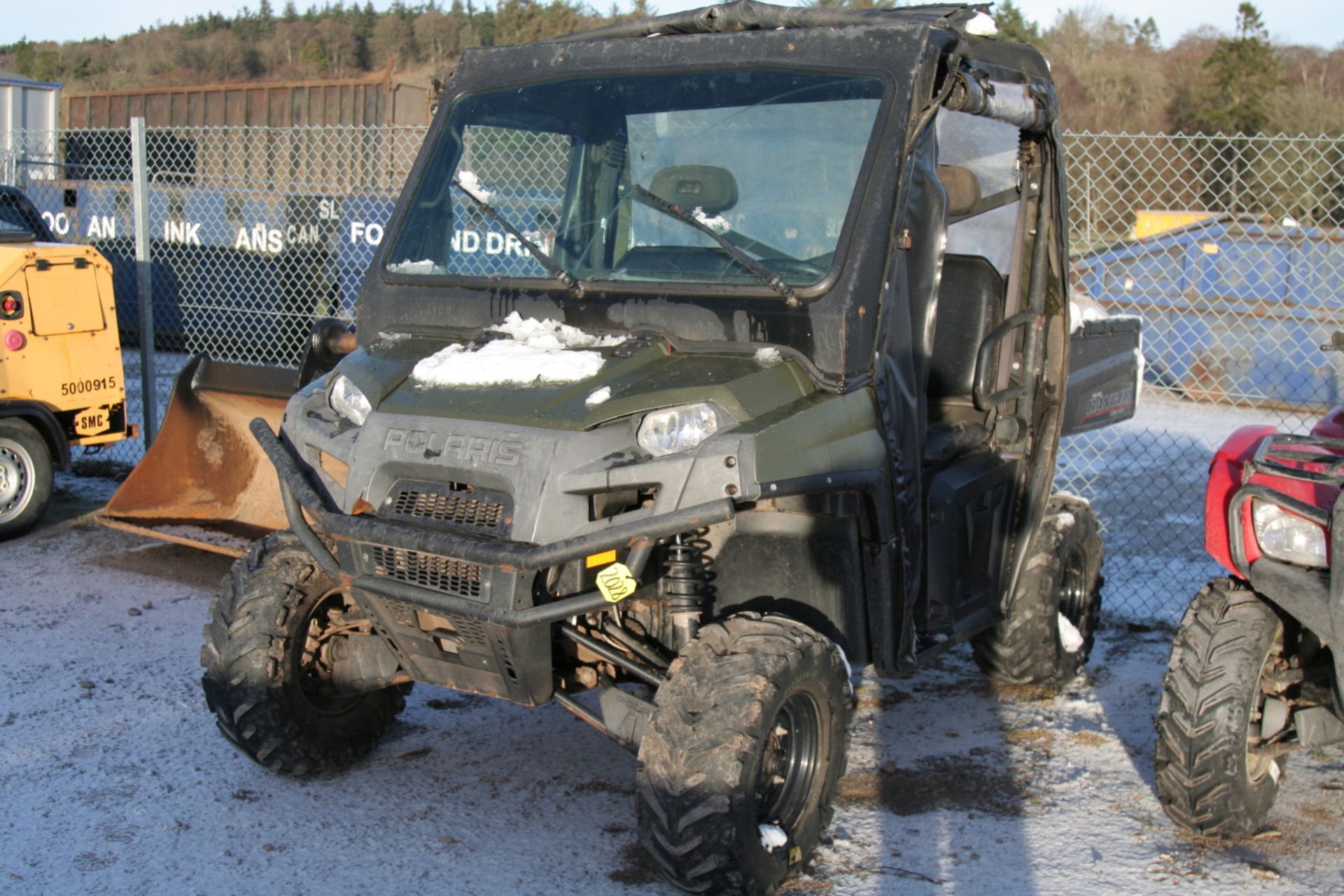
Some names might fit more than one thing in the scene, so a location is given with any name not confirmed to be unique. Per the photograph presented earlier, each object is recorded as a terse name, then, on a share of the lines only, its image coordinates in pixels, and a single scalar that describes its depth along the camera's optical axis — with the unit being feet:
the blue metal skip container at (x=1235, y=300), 39.50
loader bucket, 20.99
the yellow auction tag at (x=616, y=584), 10.23
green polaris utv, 10.43
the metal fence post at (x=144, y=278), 26.91
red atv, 12.02
